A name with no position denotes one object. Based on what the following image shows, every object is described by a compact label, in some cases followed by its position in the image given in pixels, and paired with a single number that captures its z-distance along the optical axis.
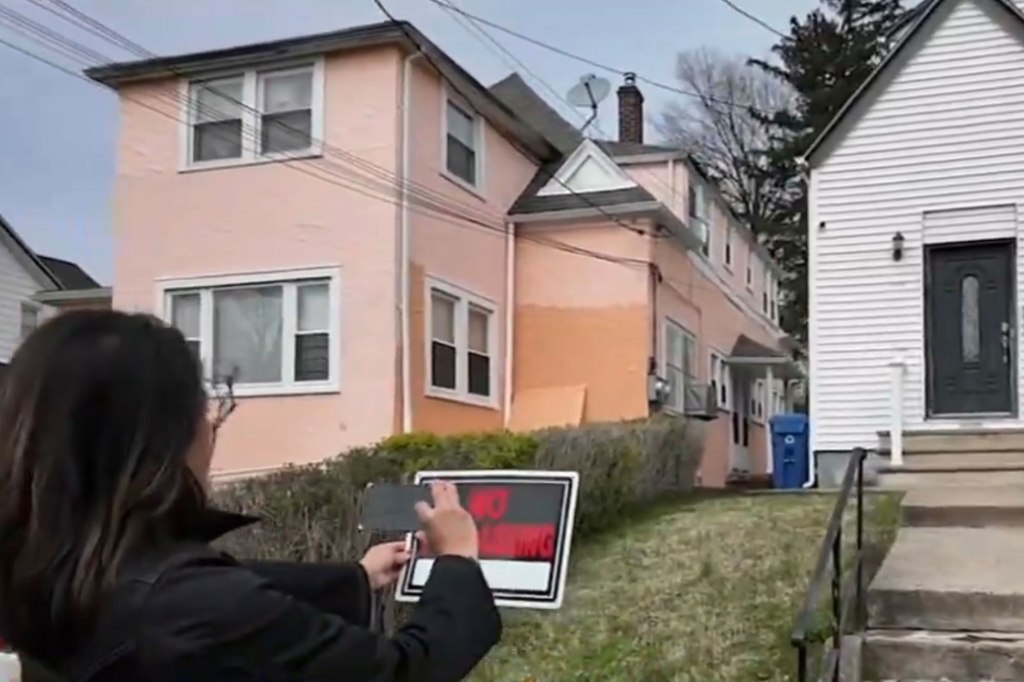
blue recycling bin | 16.75
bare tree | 35.56
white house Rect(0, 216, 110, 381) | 21.84
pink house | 13.73
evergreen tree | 33.41
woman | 1.37
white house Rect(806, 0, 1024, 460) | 12.28
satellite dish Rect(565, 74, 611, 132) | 18.92
